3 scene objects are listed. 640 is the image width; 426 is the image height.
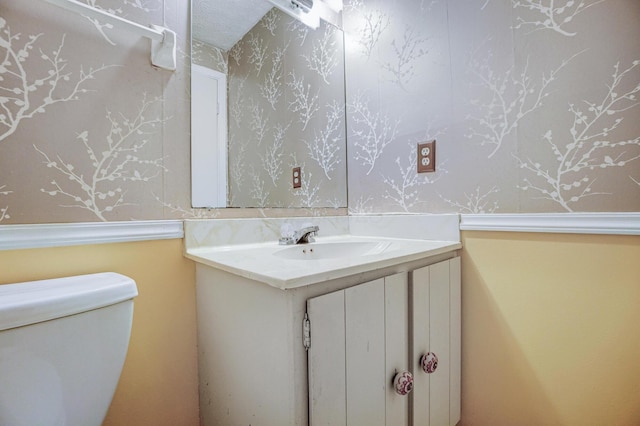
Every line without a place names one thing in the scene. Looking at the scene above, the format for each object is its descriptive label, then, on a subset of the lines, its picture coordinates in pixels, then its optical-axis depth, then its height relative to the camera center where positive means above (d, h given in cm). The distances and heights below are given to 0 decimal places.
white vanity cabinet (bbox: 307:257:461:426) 59 -35
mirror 103 +45
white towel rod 71 +50
